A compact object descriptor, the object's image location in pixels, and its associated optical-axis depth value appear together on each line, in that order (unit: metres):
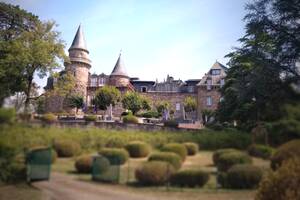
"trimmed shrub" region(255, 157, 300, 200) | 6.45
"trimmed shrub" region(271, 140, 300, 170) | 6.26
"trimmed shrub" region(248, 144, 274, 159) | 6.23
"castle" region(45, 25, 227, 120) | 33.22
